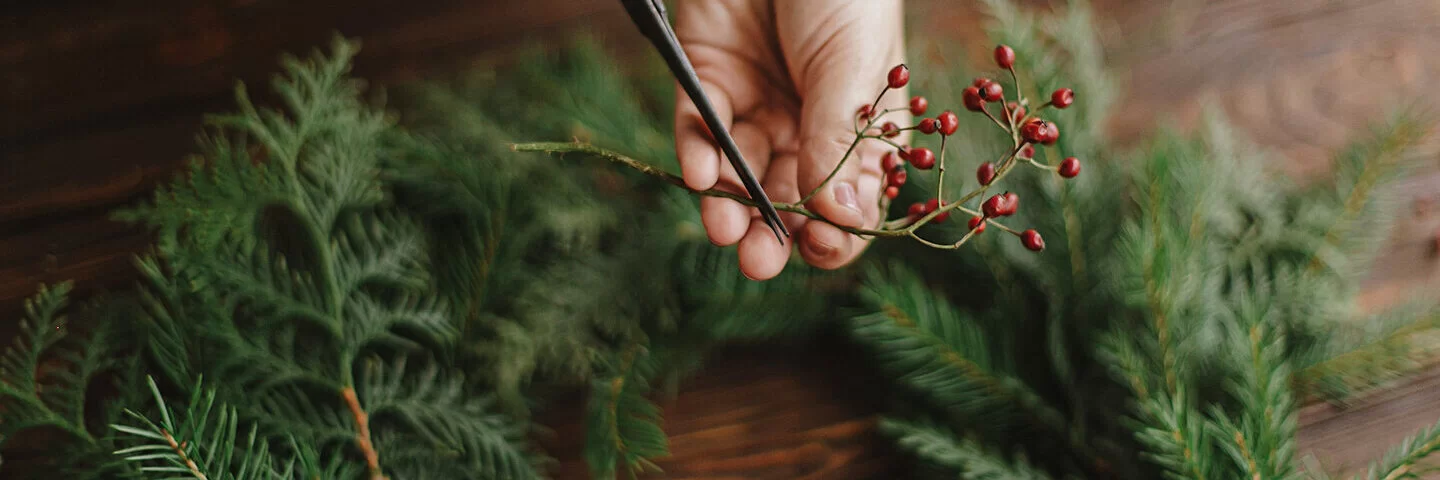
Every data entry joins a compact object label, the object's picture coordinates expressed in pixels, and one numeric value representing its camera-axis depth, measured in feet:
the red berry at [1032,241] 1.53
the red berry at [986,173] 1.64
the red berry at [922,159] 1.55
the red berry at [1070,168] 1.57
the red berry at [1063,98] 1.55
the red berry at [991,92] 1.45
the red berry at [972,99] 1.51
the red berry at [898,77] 1.51
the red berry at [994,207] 1.47
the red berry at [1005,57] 1.59
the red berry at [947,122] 1.50
